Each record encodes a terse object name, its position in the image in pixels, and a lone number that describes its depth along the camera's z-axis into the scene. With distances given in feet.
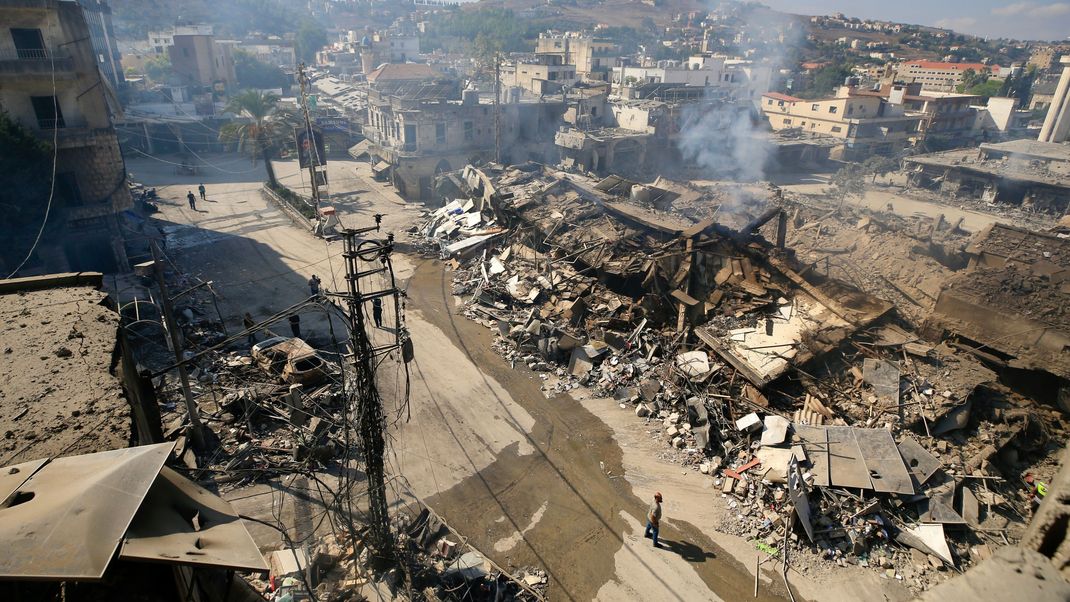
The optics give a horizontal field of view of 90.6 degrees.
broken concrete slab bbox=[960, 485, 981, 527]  33.35
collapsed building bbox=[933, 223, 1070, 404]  41.50
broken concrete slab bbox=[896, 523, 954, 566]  31.68
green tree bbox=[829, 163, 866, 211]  123.75
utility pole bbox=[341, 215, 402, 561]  23.57
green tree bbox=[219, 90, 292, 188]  101.04
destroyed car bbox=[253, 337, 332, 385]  44.45
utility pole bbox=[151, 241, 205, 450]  32.92
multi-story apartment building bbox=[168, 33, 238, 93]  200.34
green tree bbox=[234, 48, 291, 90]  227.20
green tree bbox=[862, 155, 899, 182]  140.15
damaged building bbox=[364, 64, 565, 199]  108.47
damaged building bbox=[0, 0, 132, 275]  63.52
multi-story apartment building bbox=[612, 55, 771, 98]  191.93
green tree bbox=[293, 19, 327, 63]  341.21
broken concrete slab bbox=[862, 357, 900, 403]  41.04
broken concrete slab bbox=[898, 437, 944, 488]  34.99
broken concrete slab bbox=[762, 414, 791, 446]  38.29
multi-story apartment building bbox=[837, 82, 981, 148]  171.73
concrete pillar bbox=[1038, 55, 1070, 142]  149.89
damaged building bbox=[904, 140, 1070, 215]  112.27
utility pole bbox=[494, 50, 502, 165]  103.35
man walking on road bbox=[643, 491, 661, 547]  32.73
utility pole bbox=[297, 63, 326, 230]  70.95
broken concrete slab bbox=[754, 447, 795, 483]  36.35
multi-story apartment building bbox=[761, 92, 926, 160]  159.63
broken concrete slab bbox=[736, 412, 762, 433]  40.01
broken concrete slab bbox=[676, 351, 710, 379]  46.34
